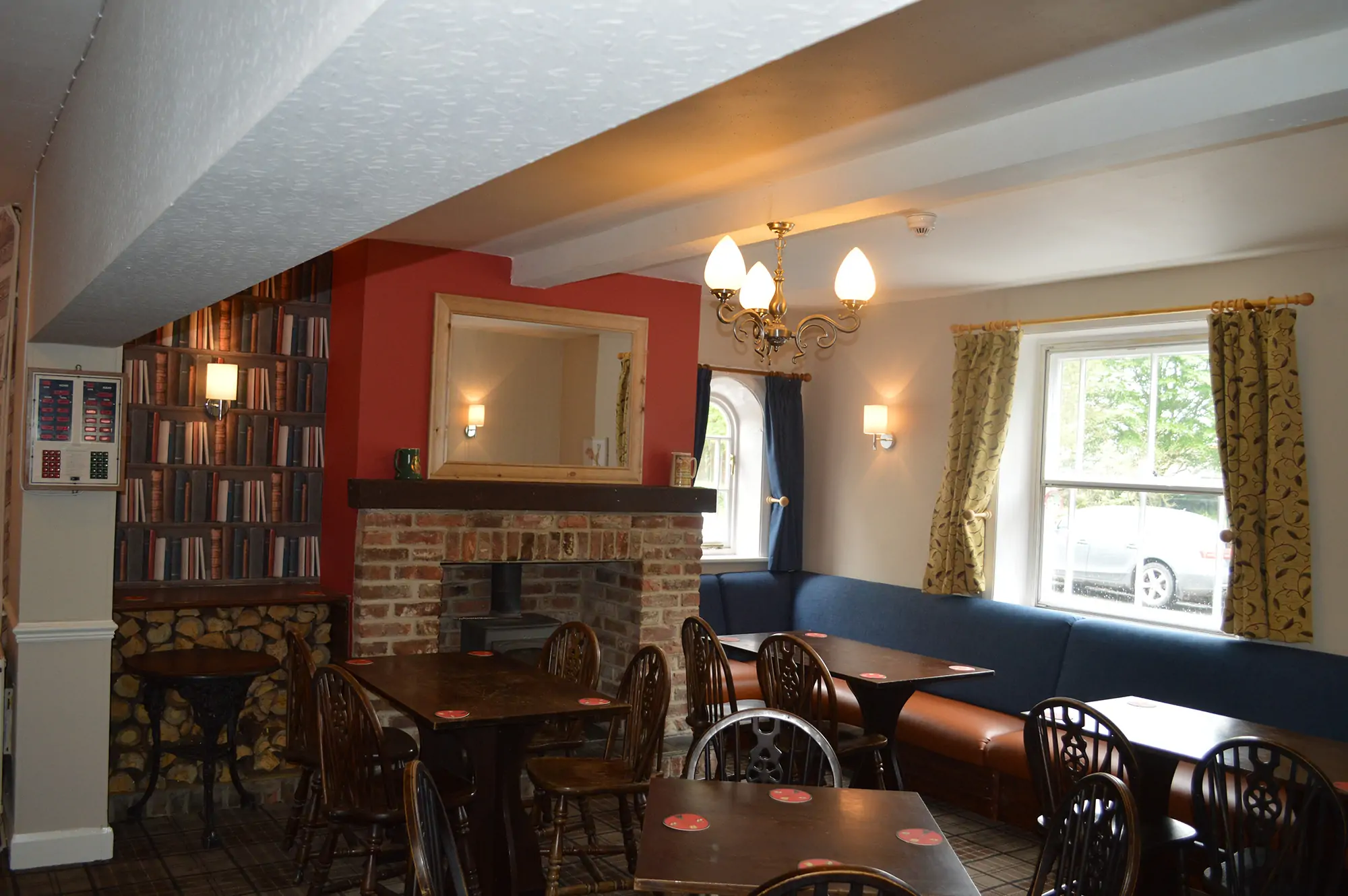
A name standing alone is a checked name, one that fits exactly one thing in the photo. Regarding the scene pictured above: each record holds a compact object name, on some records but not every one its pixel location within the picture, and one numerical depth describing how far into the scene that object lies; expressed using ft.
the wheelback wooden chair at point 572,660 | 13.78
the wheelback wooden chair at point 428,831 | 6.77
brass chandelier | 11.48
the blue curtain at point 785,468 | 22.71
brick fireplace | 15.70
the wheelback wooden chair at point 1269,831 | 9.18
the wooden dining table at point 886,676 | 14.02
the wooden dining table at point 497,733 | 11.12
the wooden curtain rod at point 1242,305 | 15.11
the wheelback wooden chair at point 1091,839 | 7.50
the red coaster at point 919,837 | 8.15
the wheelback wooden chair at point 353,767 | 10.62
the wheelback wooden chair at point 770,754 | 9.74
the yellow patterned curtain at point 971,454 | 18.89
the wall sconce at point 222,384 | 15.80
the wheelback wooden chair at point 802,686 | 13.20
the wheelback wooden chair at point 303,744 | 12.39
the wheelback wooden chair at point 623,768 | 11.61
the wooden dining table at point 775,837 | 7.33
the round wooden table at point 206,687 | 13.55
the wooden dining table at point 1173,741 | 11.10
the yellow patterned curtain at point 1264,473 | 14.90
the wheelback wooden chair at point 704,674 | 13.64
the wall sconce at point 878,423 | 21.06
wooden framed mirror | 16.63
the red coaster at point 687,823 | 8.23
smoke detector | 13.05
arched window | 23.32
